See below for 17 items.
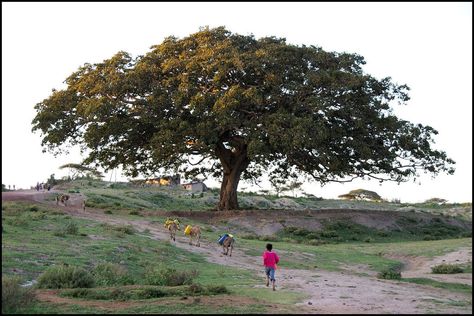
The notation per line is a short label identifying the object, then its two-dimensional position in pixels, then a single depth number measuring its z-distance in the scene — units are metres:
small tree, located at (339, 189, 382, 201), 88.94
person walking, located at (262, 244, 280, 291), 15.15
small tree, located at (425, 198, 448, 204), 80.43
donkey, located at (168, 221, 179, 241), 25.95
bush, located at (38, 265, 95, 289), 13.98
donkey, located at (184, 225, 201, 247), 25.12
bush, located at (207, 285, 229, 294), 13.44
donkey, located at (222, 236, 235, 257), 23.06
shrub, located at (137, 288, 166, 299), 12.80
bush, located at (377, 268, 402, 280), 19.08
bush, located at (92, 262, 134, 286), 15.13
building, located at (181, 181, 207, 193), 78.62
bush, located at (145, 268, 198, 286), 15.34
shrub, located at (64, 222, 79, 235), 22.19
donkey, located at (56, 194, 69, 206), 36.34
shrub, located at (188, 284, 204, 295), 13.33
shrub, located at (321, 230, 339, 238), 35.33
